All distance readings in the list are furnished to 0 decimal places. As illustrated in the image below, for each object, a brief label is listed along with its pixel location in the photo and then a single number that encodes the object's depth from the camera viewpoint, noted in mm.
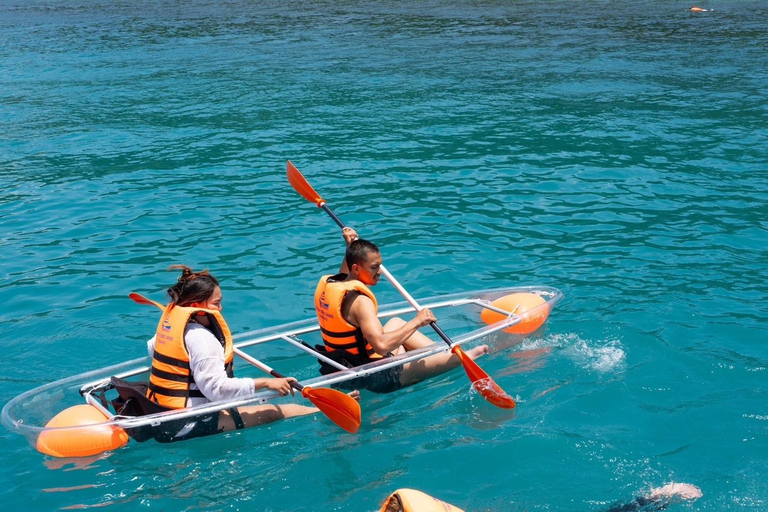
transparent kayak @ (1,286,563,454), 5902
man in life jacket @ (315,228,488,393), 6387
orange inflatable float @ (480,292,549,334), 7539
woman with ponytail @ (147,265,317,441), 5617
